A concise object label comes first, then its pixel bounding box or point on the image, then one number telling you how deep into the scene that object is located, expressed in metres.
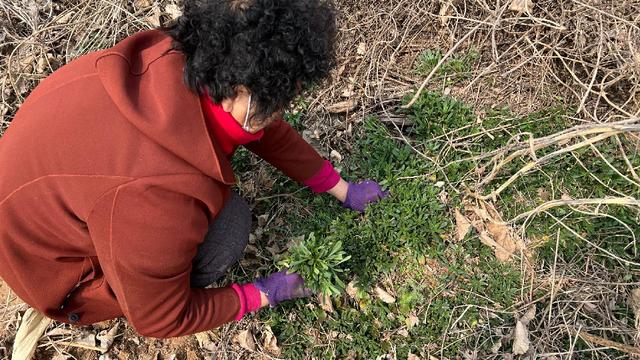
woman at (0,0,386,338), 1.40
